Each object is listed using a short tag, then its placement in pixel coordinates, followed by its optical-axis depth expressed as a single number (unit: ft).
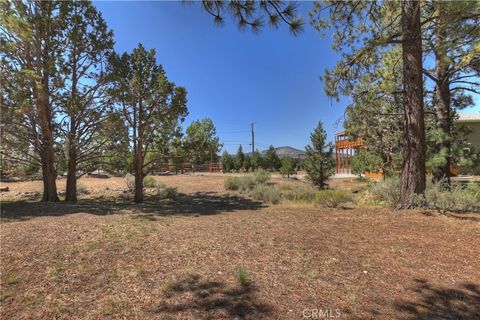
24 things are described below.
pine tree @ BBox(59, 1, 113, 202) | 34.40
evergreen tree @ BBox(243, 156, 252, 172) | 136.26
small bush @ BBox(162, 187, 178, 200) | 44.31
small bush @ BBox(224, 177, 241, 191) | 52.11
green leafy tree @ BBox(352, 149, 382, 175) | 48.51
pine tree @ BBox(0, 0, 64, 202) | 29.58
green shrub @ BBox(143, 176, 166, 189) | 57.41
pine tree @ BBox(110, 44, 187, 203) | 37.11
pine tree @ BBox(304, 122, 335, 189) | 56.03
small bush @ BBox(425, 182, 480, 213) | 22.38
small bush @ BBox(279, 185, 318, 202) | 36.95
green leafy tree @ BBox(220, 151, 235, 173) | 133.62
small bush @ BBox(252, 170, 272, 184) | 55.69
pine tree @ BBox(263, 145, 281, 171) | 138.51
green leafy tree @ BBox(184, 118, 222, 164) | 42.16
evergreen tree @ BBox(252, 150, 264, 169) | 134.60
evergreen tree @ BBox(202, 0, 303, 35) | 12.96
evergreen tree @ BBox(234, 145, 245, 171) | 136.92
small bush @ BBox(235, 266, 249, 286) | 11.04
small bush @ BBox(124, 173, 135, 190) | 52.04
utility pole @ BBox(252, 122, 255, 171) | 134.57
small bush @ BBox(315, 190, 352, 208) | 26.84
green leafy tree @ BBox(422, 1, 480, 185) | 19.71
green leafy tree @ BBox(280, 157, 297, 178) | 84.38
